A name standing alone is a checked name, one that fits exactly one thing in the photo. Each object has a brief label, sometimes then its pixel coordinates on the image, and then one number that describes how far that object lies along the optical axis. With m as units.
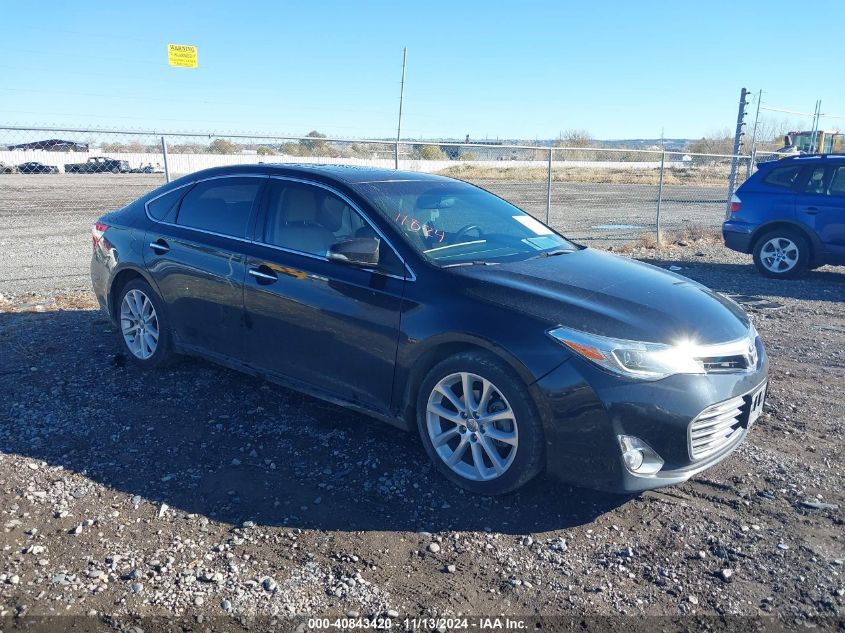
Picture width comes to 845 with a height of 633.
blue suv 9.85
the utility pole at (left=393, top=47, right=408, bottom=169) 27.50
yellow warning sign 13.19
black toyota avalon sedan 3.46
